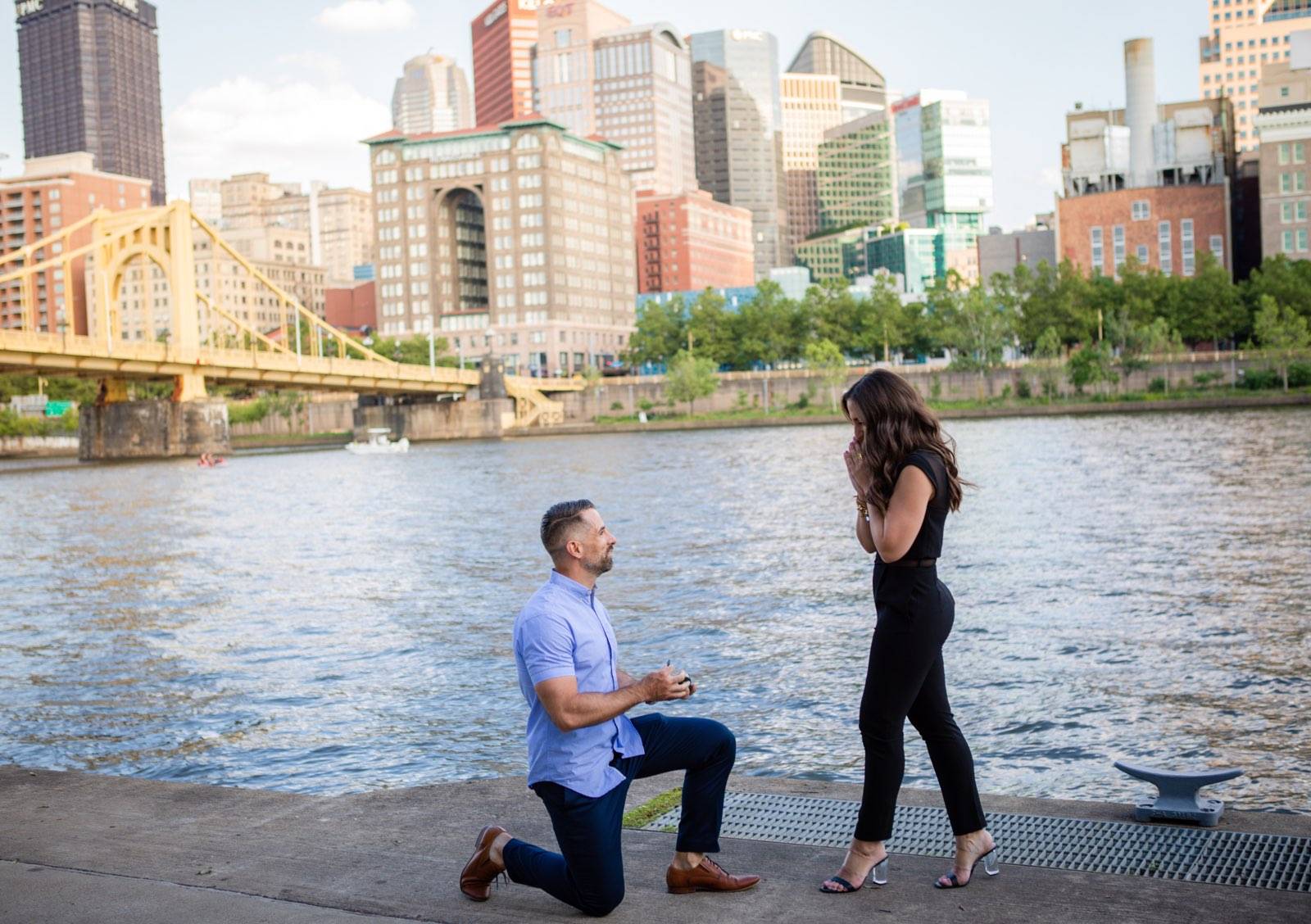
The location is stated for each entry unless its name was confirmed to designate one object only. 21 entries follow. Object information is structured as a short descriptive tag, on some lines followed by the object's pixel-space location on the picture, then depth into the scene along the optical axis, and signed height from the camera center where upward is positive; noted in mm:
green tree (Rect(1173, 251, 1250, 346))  105312 +5907
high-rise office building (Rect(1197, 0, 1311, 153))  195500 +47343
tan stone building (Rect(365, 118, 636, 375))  161875 +21153
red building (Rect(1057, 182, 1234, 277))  123625 +14723
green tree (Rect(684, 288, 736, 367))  134250 +7687
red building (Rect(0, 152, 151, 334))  197250 +33585
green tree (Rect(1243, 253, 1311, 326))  100062 +7300
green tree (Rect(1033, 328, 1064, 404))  99125 +2300
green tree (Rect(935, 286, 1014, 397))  108938 +5080
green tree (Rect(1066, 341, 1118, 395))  95750 +1605
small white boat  96062 -1874
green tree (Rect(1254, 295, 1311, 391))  88500 +3211
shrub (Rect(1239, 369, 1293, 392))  89938 +167
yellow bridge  74438 +4716
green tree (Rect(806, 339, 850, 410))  110625 +3243
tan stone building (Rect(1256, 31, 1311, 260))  116188 +17999
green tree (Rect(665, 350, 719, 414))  116625 +2278
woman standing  5641 -764
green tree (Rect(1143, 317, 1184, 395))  98625 +3422
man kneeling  5504 -1402
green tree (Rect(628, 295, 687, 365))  140250 +7771
